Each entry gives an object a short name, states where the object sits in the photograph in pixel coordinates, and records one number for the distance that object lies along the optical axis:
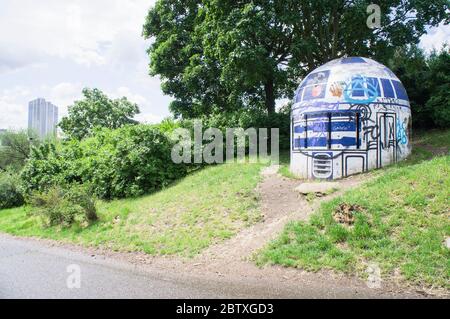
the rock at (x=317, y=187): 11.68
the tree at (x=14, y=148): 42.84
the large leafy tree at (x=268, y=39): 17.39
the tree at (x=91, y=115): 40.94
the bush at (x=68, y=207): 14.64
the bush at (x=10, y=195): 23.67
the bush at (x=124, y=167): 17.06
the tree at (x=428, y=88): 19.42
